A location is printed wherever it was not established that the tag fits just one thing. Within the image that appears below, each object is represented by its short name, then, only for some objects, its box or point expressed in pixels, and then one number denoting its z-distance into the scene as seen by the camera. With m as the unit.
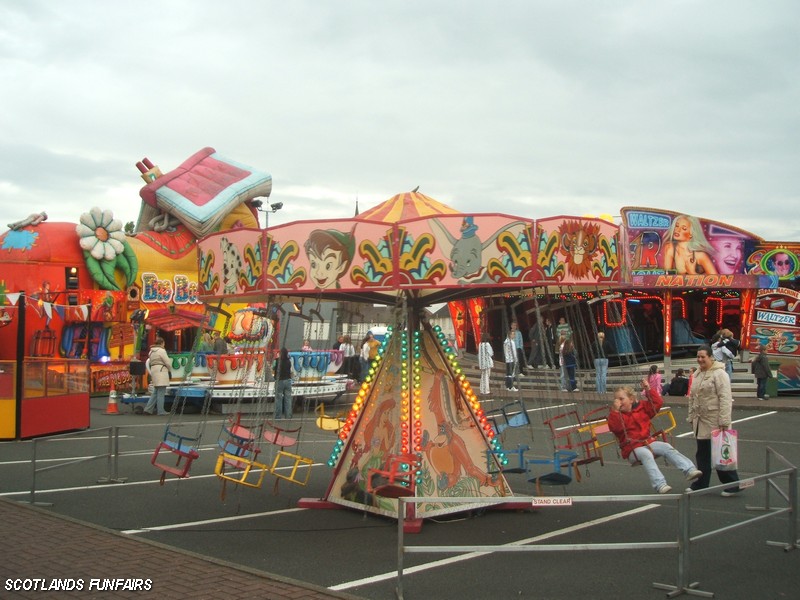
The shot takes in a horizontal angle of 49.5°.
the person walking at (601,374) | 21.97
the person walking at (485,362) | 21.33
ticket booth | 15.36
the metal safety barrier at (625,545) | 6.03
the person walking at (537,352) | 26.54
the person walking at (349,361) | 25.16
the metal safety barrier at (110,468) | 10.75
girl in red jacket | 8.46
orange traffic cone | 21.38
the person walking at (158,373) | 20.28
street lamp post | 32.88
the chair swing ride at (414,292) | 8.18
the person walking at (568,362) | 22.97
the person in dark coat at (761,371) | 21.58
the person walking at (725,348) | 20.95
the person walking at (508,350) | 13.62
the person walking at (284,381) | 18.25
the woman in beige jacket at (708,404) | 9.70
